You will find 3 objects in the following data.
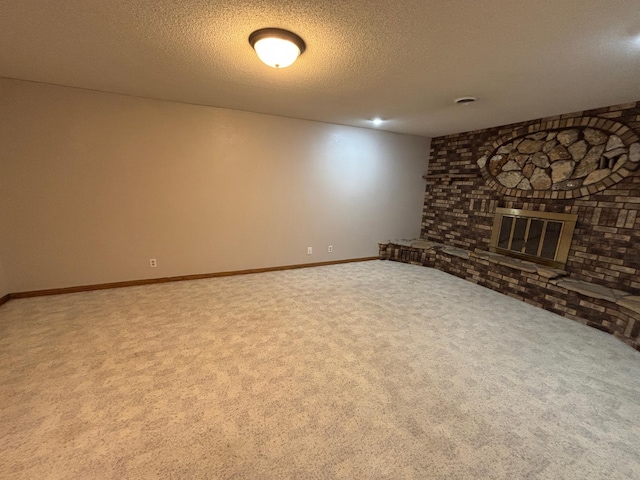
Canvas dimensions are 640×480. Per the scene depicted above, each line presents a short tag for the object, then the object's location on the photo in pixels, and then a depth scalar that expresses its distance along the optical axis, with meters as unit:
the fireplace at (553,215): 2.85
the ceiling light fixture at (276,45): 1.75
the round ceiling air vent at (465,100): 2.82
